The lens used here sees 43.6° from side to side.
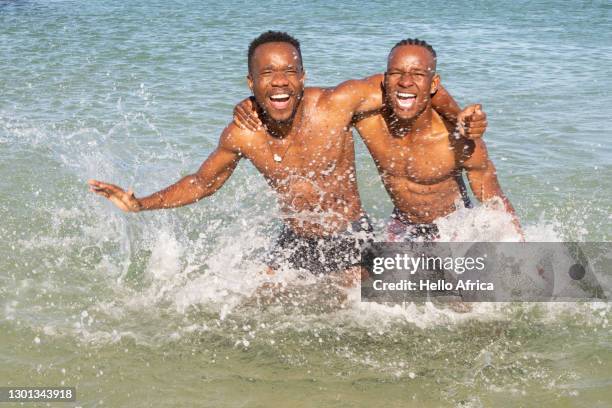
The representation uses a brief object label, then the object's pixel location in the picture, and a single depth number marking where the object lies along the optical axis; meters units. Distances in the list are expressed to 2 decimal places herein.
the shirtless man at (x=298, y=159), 4.29
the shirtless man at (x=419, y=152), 4.26
